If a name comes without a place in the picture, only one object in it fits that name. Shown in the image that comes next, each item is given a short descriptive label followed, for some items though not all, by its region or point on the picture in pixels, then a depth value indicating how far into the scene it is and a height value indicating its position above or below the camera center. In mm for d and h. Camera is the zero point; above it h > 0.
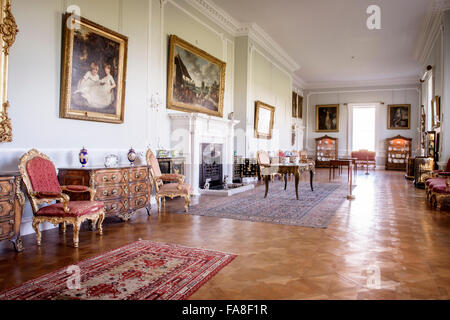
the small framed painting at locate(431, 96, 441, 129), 9508 +1506
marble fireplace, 7711 +552
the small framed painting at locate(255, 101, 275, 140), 11725 +1537
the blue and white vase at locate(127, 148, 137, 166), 5754 +62
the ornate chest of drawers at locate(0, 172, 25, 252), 3539 -549
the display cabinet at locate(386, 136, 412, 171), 17734 +582
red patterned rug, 2553 -1029
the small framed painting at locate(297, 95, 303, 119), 18966 +3112
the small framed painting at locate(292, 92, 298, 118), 18000 +3109
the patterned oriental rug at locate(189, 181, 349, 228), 5422 -898
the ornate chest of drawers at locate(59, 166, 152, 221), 4668 -399
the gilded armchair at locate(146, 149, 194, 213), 5980 -475
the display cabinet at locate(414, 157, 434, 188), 9188 -155
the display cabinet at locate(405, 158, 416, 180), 12397 -227
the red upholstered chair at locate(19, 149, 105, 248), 3916 -518
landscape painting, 7586 +2028
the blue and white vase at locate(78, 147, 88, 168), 4879 +13
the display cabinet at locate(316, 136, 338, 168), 19344 +686
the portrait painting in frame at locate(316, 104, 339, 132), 19516 +2585
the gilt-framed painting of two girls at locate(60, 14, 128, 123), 4930 +1396
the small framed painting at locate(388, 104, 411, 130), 17953 +2525
